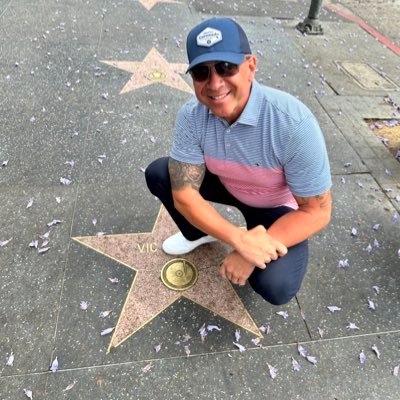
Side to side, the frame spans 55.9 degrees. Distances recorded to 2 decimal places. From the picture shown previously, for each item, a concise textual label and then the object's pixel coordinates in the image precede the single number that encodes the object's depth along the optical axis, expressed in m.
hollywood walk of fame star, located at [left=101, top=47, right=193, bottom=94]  4.48
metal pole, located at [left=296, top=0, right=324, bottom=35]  6.06
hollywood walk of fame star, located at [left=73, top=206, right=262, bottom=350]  2.33
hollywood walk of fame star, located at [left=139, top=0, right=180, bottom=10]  6.52
